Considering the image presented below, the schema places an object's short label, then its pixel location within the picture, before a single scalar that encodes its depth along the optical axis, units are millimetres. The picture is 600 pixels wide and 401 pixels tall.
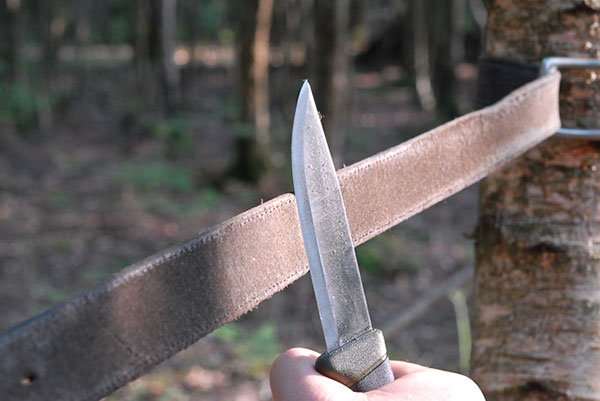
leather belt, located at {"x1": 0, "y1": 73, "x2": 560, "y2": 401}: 656
